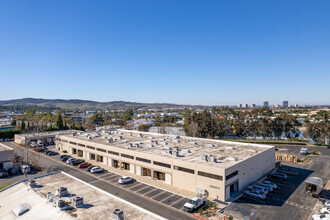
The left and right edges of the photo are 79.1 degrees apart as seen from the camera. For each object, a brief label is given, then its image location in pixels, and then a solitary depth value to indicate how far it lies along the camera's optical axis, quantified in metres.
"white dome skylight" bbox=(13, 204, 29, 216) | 20.73
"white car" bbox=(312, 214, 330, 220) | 23.08
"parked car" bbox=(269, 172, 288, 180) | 37.73
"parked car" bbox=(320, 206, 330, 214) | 25.02
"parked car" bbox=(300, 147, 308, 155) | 56.61
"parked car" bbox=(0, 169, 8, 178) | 43.44
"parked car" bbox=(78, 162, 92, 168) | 48.00
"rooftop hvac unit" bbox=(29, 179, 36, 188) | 27.75
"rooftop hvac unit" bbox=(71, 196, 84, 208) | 21.25
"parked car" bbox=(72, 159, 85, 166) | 50.53
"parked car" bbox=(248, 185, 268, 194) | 31.41
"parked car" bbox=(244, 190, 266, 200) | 29.66
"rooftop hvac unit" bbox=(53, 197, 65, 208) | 20.45
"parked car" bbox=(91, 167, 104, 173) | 43.44
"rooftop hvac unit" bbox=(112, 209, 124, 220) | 17.72
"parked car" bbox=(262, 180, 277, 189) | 33.75
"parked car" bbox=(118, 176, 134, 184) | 36.72
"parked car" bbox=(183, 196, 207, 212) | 26.25
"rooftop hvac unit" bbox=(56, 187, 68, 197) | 24.02
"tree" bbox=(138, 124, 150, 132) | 110.41
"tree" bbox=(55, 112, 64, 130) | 105.38
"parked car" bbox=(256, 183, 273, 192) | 32.44
